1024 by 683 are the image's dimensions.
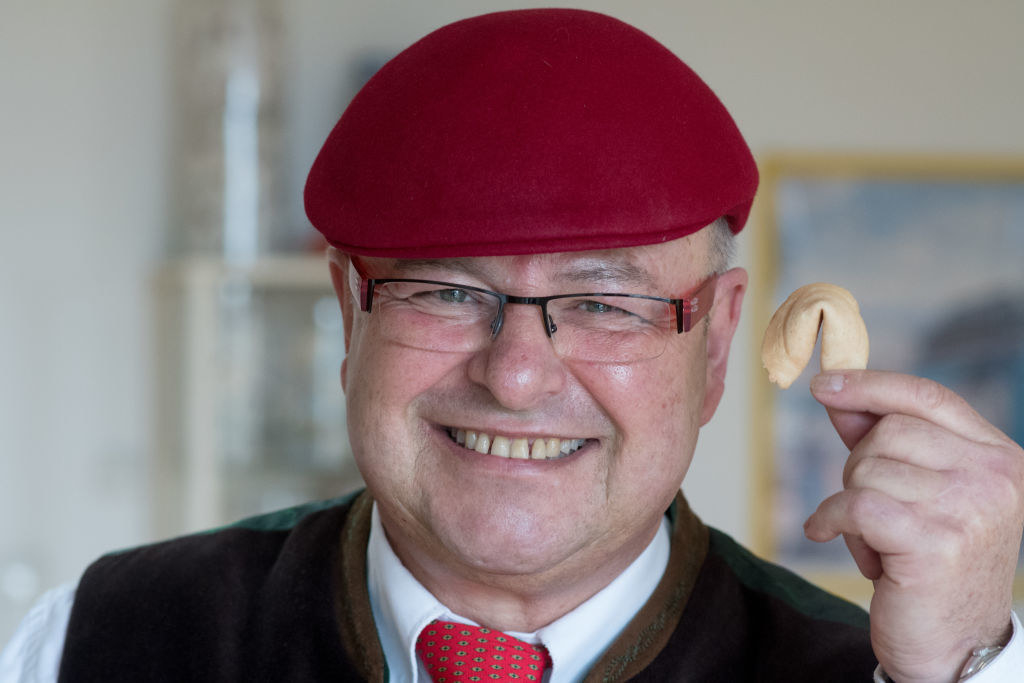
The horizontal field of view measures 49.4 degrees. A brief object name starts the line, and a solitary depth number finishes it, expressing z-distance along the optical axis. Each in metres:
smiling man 1.00
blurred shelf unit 2.56
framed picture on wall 3.00
